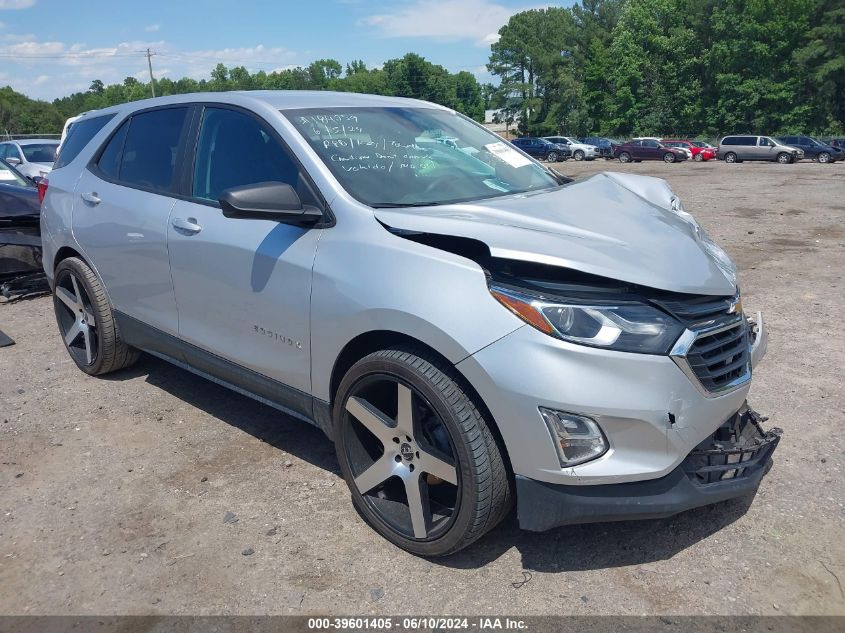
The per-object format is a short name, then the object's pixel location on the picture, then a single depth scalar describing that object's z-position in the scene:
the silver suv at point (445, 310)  2.39
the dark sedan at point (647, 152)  40.19
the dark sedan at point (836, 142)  36.70
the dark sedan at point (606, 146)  46.25
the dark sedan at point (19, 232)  6.89
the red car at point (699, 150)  40.66
